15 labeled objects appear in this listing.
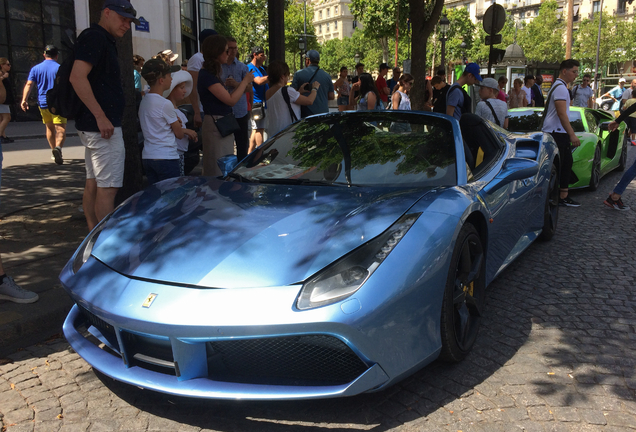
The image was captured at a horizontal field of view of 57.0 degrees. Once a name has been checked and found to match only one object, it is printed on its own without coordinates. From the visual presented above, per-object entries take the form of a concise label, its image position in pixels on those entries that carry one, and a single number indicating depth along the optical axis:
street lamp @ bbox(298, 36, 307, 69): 33.53
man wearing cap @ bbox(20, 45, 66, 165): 9.50
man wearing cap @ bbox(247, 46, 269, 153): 8.77
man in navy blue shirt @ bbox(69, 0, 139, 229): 4.20
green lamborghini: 7.96
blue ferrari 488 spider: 2.30
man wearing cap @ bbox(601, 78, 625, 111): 19.75
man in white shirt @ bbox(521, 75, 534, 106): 14.74
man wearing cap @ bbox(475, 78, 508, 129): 7.75
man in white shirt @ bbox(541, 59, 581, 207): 6.81
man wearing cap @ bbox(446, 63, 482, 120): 7.90
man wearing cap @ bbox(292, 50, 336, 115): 7.80
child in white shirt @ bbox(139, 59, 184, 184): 4.79
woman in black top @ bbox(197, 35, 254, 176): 5.72
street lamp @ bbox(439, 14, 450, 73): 26.44
